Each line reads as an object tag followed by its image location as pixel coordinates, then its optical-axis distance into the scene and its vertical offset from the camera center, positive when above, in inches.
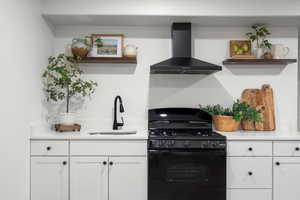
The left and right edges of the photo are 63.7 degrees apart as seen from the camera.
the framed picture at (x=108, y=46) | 103.4 +23.3
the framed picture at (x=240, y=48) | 105.5 +23.5
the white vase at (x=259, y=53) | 102.8 +20.7
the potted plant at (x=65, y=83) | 95.7 +7.1
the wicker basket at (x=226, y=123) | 98.2 -9.0
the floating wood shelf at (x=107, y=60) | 102.0 +17.3
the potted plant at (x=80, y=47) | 97.8 +21.6
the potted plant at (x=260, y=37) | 102.9 +27.1
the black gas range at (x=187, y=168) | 84.0 -23.4
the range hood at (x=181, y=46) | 99.2 +23.5
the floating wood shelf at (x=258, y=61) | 101.4 +17.1
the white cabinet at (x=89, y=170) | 86.0 -25.0
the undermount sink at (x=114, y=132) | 95.3 -12.8
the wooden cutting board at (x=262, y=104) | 103.3 -1.1
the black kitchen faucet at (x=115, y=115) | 100.7 -6.1
